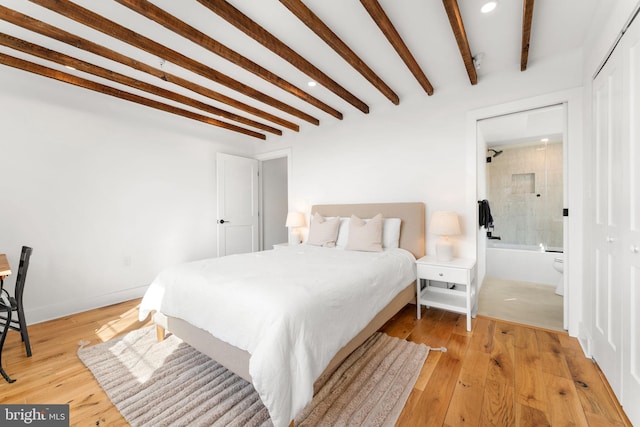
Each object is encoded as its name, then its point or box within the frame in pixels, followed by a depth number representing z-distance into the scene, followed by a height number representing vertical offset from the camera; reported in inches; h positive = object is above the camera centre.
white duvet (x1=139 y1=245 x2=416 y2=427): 49.4 -22.6
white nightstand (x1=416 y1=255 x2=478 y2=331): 97.0 -29.1
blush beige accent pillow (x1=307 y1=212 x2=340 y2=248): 130.3 -10.4
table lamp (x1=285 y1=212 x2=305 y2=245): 159.8 -6.5
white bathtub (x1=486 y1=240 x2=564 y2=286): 153.1 -34.4
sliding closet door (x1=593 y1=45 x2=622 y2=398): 60.6 -2.7
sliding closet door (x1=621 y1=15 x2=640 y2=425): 51.6 -6.2
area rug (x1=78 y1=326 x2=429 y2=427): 56.6 -43.5
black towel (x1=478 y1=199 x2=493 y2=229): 135.9 -2.4
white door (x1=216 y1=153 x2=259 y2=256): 176.2 +5.7
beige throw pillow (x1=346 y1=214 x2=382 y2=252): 114.9 -11.1
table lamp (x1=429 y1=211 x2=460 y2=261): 105.7 -7.3
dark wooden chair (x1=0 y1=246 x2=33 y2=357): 81.2 -24.0
